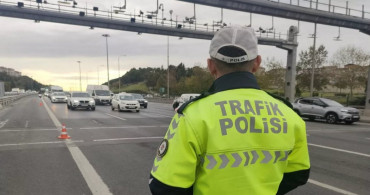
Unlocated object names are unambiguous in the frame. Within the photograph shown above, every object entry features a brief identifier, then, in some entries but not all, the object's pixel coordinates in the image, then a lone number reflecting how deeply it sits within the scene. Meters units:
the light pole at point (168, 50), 51.25
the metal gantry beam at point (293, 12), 22.09
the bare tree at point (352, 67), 45.94
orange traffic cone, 10.89
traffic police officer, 1.54
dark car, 33.31
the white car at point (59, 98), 42.34
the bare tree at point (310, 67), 48.41
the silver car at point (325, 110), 19.09
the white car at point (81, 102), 27.04
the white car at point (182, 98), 26.31
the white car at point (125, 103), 26.08
